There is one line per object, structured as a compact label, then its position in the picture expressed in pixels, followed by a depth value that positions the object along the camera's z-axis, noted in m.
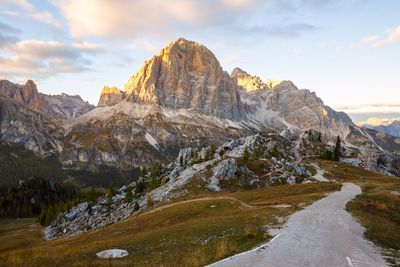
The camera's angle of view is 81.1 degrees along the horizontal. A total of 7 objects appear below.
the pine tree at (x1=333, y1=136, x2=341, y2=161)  138.50
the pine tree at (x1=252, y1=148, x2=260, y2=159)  110.22
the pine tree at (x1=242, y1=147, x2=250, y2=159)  104.69
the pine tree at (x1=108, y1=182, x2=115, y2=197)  123.49
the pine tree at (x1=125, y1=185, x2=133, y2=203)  112.57
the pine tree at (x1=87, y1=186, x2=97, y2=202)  133.26
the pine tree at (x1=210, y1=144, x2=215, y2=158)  143.11
